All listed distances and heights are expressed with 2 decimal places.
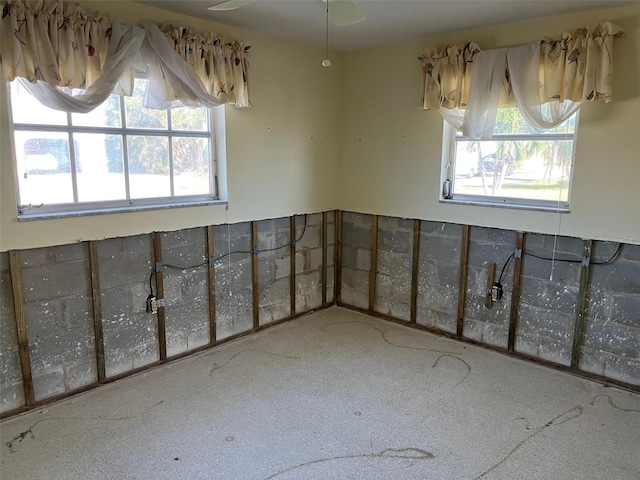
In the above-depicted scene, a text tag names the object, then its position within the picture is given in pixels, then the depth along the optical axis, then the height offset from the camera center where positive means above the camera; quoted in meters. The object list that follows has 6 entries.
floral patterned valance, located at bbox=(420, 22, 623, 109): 2.89 +0.62
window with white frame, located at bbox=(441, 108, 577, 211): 3.30 -0.04
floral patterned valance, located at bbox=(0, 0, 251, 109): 2.43 +0.58
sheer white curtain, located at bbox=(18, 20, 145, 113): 2.54 +0.41
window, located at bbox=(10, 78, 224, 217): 2.70 +0.00
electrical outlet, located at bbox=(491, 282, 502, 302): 3.64 -1.03
